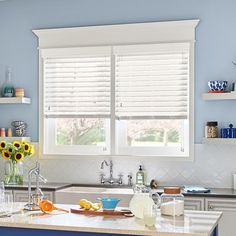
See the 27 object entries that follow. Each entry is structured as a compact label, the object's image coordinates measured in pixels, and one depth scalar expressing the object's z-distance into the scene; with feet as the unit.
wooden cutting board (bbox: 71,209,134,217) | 11.75
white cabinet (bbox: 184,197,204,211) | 16.08
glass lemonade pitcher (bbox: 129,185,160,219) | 11.18
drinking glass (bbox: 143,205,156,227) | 10.57
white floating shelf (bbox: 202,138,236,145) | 17.02
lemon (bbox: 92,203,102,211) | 12.18
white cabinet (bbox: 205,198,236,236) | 15.85
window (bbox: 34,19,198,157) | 18.35
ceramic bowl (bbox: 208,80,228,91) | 17.40
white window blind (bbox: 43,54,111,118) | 19.13
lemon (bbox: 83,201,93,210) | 12.18
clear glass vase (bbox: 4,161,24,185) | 18.72
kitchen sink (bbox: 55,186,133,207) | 16.87
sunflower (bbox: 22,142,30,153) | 18.54
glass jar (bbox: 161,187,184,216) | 11.63
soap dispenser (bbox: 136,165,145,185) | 18.19
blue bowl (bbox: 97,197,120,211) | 11.94
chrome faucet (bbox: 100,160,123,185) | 18.74
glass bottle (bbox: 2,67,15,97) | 19.65
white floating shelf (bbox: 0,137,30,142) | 19.33
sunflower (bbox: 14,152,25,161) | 18.42
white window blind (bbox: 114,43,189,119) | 18.29
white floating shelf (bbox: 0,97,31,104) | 19.24
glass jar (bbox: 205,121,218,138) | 17.47
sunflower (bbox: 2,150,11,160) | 18.35
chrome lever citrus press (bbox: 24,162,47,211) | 12.62
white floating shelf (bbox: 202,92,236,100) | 17.10
